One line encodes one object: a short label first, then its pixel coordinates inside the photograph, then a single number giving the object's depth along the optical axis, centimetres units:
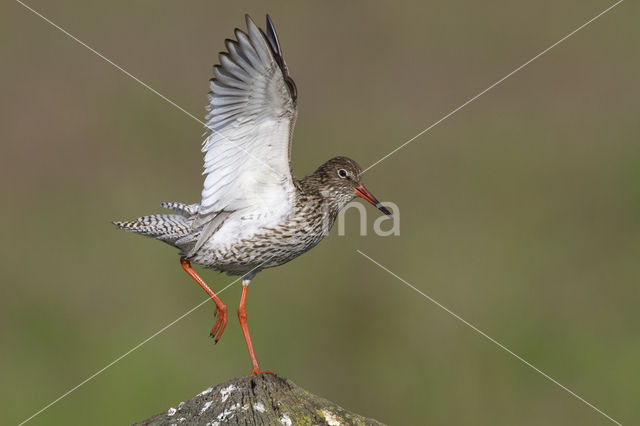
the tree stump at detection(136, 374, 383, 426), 1055
